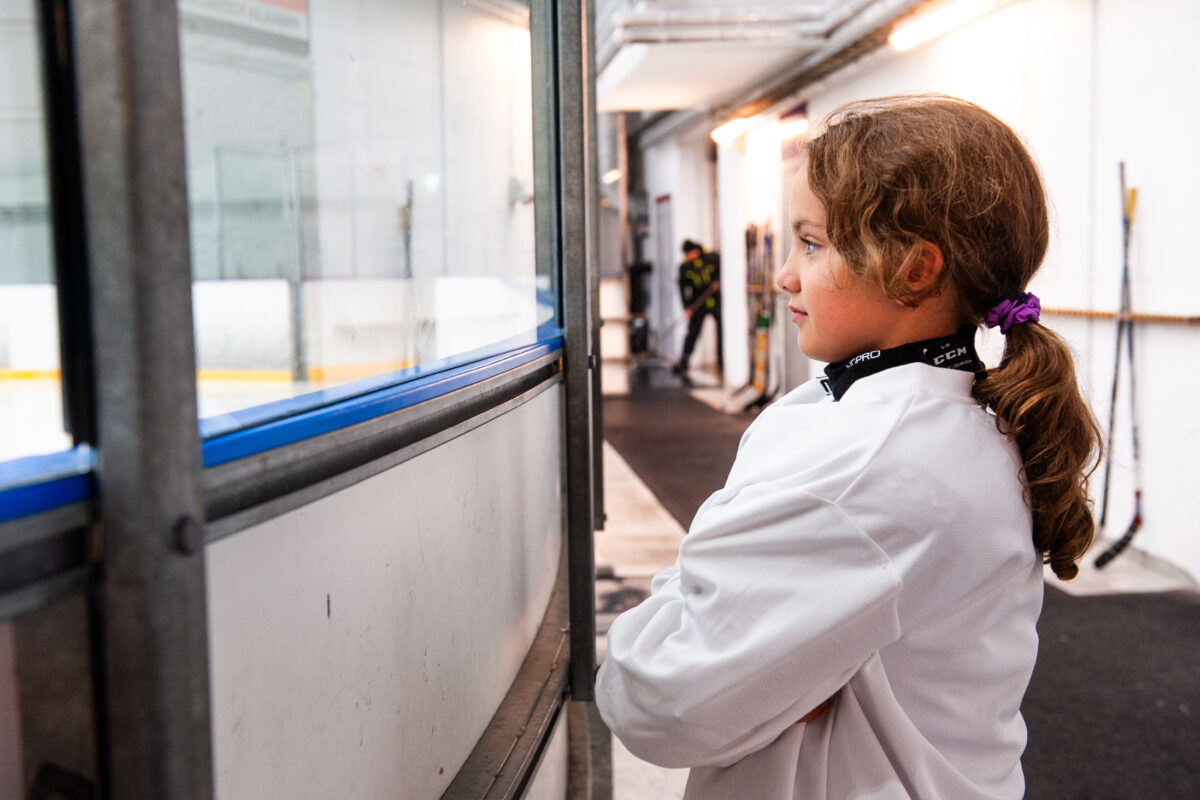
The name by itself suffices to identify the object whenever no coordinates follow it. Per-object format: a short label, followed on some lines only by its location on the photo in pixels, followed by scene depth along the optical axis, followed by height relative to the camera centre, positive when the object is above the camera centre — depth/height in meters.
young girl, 0.85 -0.21
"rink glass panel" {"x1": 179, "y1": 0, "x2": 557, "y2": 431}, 1.21 +0.14
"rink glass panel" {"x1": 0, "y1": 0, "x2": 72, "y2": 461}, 0.60 +0.05
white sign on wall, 1.14 +0.37
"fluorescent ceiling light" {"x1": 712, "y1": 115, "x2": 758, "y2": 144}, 8.77 +1.34
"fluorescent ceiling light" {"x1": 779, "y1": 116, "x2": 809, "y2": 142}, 7.96 +1.23
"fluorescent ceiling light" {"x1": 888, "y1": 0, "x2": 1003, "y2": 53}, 4.87 +1.29
